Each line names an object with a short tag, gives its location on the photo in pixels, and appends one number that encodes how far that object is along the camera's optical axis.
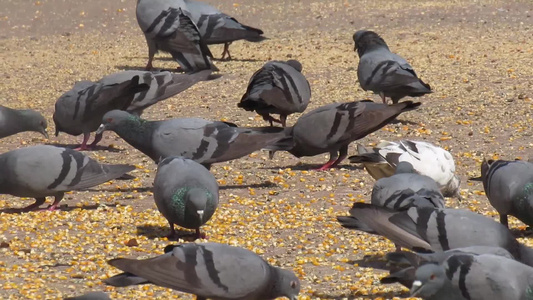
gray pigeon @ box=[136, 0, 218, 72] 28.50
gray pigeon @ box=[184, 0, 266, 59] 31.53
